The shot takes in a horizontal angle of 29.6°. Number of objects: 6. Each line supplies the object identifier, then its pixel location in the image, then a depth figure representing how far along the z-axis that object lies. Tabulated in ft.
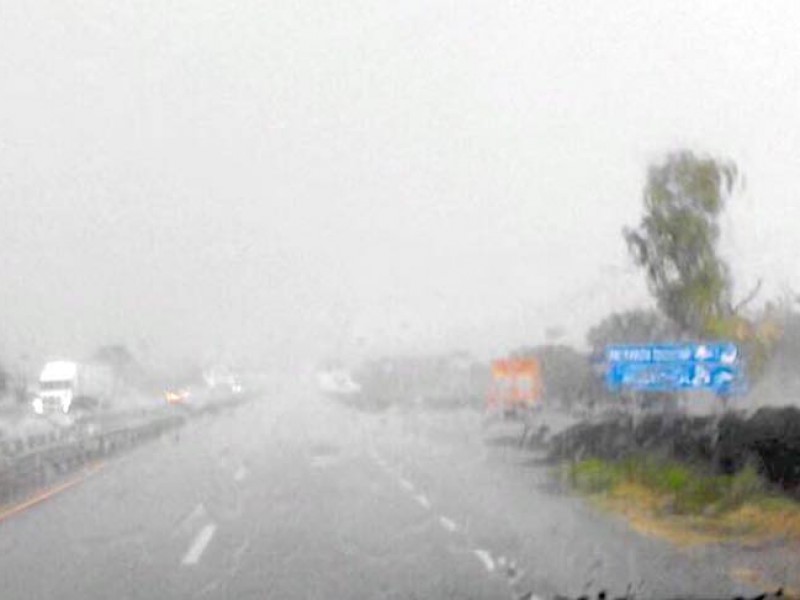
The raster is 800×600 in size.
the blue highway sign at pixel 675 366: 92.07
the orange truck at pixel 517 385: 149.07
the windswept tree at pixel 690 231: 110.32
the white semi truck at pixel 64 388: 240.53
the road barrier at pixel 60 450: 90.89
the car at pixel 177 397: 273.75
